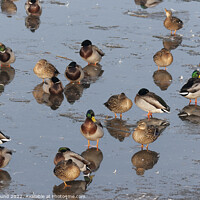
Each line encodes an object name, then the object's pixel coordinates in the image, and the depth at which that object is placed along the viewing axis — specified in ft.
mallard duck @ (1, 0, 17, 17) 73.97
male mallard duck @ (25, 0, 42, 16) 71.10
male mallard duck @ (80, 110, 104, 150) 36.55
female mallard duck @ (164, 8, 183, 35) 64.80
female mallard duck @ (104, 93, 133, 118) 42.03
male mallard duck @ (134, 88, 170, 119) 42.37
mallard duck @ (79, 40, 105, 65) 55.16
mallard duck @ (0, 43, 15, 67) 53.57
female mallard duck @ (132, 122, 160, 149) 36.52
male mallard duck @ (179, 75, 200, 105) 45.27
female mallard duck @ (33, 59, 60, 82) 50.55
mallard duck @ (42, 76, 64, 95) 47.21
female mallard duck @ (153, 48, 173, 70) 53.67
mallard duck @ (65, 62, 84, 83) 49.73
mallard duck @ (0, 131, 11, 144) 34.91
